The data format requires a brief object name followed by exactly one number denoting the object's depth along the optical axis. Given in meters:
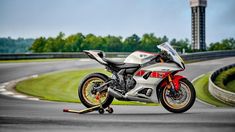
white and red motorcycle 9.91
